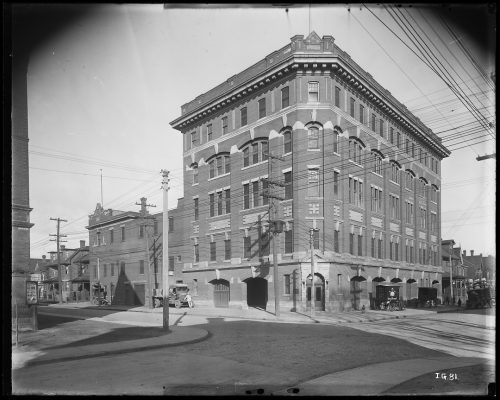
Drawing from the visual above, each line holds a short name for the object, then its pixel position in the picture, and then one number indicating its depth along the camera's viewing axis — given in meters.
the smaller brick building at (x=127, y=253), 42.97
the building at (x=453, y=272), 52.47
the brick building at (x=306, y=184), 29.50
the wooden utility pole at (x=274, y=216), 26.61
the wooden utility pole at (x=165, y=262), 18.70
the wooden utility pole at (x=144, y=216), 38.55
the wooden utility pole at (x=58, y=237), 41.97
